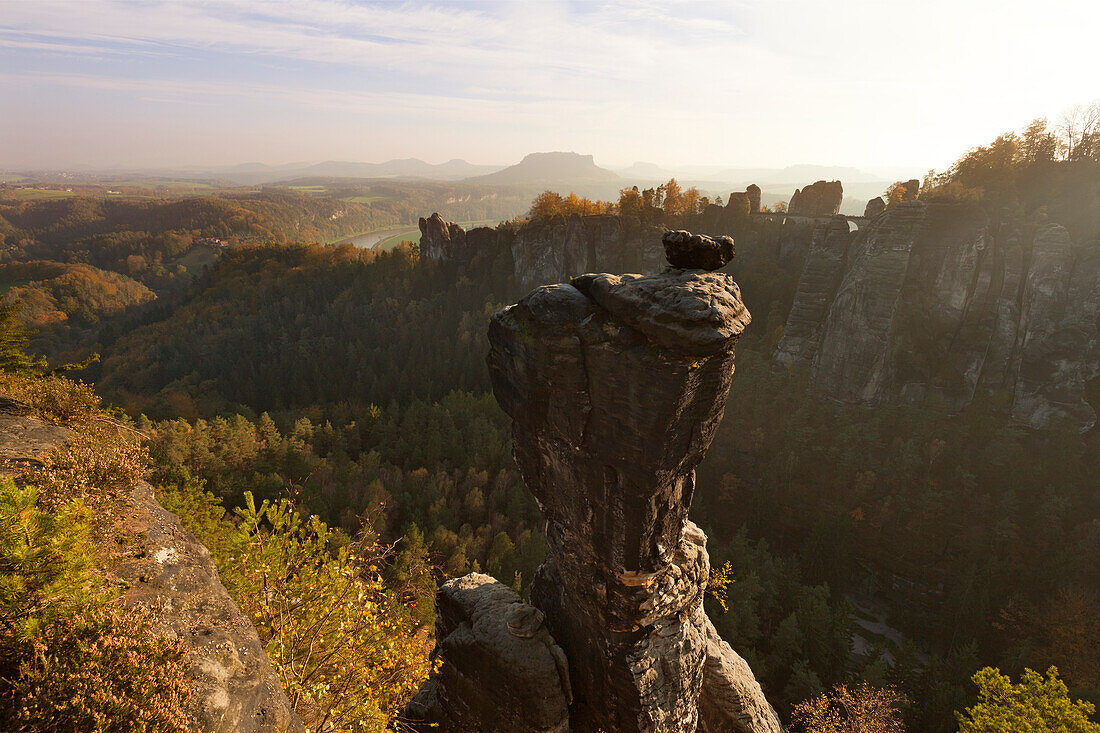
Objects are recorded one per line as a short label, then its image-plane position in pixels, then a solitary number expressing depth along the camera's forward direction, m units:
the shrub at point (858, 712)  19.97
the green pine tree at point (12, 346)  18.22
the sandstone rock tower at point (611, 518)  10.69
